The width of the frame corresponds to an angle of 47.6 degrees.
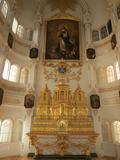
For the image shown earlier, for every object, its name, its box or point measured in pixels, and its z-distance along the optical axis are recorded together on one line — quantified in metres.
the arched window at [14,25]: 15.86
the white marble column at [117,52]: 12.95
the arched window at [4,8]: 14.16
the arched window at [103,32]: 16.26
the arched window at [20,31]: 16.60
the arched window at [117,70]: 13.31
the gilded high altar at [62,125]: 10.23
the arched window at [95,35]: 16.88
